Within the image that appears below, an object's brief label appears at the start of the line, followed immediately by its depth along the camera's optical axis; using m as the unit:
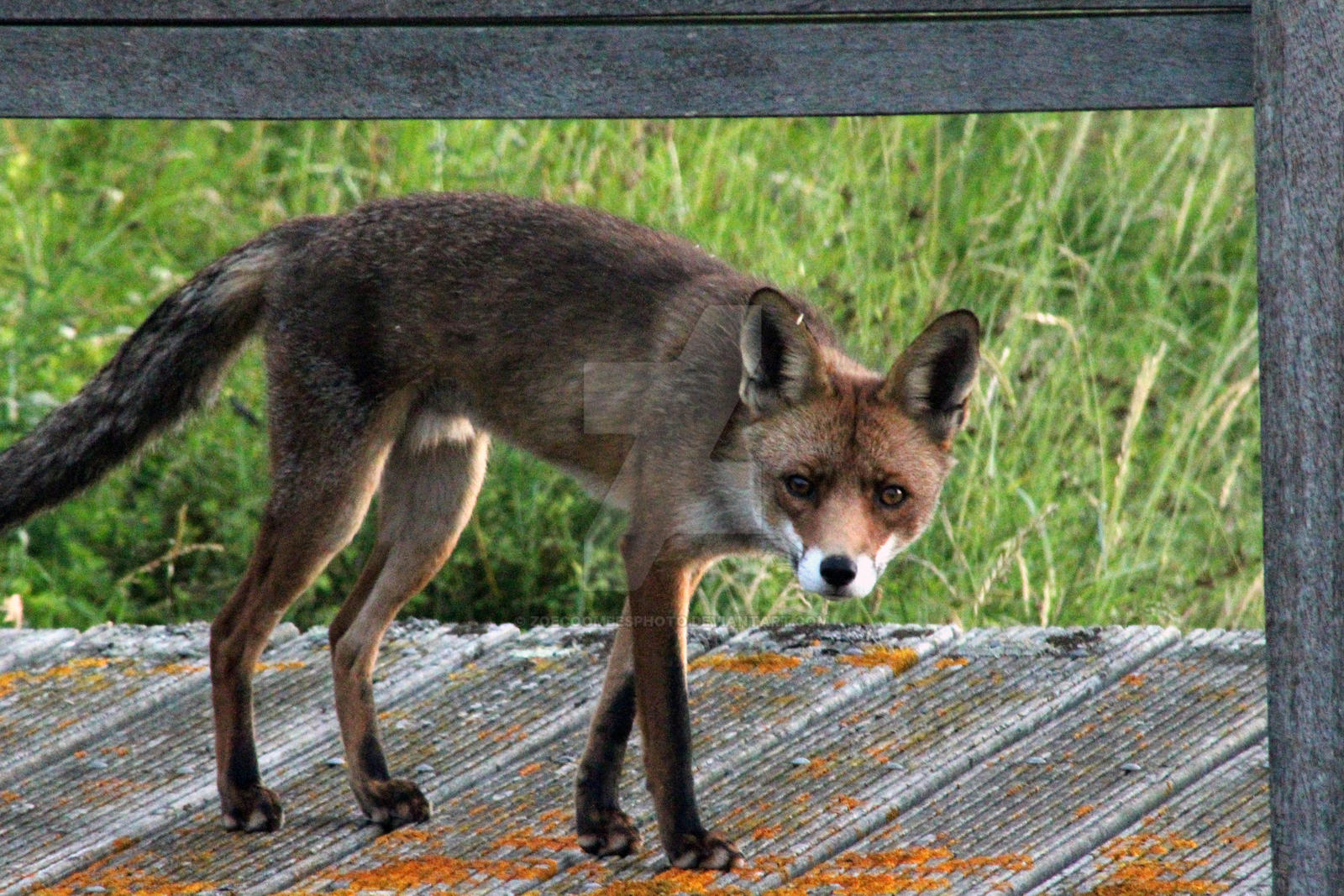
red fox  6.99
